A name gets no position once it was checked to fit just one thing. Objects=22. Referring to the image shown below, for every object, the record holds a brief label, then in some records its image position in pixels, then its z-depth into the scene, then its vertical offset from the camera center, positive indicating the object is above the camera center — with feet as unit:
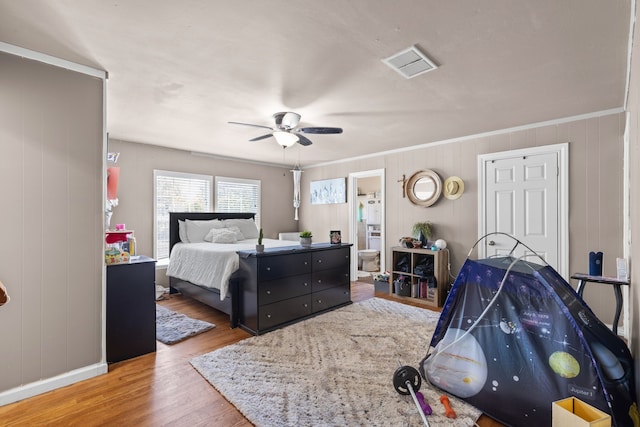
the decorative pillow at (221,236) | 15.44 -1.13
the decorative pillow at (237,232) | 16.41 -0.98
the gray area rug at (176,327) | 10.14 -4.09
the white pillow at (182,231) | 15.88 -0.91
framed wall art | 20.02 +1.59
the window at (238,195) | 18.93 +1.23
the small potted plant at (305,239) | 12.30 -1.00
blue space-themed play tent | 5.19 -2.57
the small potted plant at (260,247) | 10.62 -1.16
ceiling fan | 10.22 +2.89
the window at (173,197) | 16.35 +0.94
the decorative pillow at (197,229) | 15.88 -0.81
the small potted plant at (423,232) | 15.16 -0.86
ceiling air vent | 6.91 +3.66
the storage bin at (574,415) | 3.93 -2.76
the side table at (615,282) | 7.64 -1.73
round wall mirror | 15.29 +1.42
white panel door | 11.92 +0.47
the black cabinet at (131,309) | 8.46 -2.77
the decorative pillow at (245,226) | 17.60 -0.71
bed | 11.09 -2.10
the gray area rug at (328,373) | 6.23 -4.09
